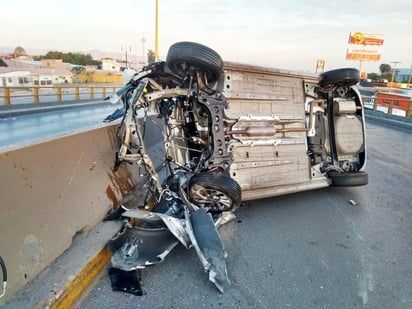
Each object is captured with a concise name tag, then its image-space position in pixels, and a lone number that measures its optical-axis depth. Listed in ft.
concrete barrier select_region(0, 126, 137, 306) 7.02
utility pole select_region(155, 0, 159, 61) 76.28
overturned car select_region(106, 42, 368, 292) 9.55
